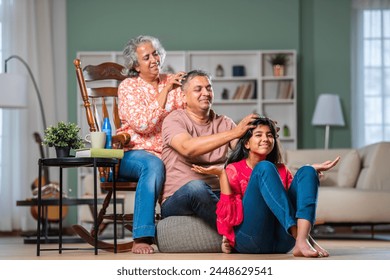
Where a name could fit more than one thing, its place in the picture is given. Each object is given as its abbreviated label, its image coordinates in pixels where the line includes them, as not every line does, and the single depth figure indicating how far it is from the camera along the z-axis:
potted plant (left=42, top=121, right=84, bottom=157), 5.94
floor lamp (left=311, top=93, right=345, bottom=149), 13.50
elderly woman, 5.68
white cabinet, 13.82
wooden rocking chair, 6.17
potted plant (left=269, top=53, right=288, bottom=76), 13.74
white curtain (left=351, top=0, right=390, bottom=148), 14.10
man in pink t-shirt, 5.52
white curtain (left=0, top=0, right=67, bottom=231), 13.36
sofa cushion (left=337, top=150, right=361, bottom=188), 10.61
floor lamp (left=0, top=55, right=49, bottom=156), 11.76
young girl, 4.89
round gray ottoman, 5.73
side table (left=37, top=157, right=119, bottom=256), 5.59
